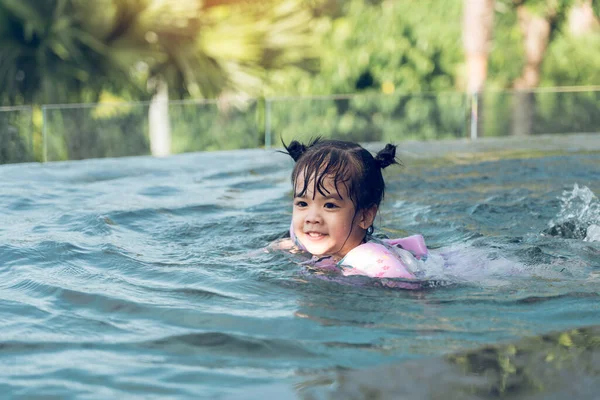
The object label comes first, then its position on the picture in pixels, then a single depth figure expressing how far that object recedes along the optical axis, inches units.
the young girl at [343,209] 188.5
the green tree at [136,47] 626.2
